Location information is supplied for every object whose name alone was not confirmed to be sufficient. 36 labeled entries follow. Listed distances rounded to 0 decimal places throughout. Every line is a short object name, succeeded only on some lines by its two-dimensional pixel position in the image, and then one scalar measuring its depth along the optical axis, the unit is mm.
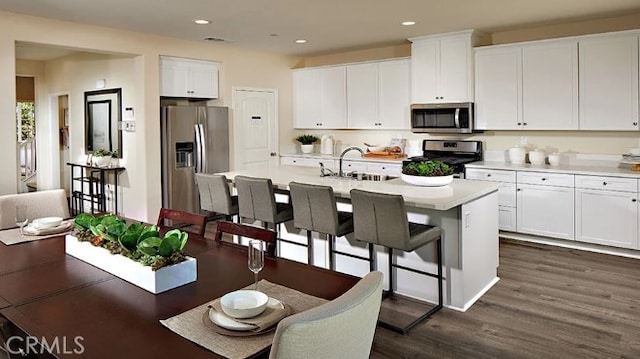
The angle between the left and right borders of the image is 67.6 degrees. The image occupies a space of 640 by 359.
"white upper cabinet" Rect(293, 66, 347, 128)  7262
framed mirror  6410
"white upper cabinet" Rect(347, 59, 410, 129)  6586
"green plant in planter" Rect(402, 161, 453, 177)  3762
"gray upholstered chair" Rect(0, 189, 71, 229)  3057
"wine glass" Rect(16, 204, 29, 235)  3113
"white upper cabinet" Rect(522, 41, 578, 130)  5164
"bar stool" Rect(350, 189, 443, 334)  3053
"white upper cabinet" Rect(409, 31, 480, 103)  5781
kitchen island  3379
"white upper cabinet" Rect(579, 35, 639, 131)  4828
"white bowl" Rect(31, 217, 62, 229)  2682
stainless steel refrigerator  6109
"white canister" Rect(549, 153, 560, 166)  5363
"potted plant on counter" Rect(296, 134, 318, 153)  7750
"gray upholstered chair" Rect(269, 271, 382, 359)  1104
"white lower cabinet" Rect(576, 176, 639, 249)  4605
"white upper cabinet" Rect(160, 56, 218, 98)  6125
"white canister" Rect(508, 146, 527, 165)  5664
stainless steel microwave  5832
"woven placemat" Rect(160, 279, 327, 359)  1363
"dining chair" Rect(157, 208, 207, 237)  2715
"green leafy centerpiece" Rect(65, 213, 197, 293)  1834
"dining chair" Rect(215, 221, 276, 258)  2312
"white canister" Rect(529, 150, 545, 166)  5520
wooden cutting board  6695
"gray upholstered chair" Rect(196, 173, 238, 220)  4137
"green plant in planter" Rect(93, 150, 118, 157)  6496
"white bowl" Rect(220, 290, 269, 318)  1518
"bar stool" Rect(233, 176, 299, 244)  3799
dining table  1388
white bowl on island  3713
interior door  7000
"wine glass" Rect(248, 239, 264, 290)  1701
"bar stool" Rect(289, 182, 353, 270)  3422
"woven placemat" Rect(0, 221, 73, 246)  2543
